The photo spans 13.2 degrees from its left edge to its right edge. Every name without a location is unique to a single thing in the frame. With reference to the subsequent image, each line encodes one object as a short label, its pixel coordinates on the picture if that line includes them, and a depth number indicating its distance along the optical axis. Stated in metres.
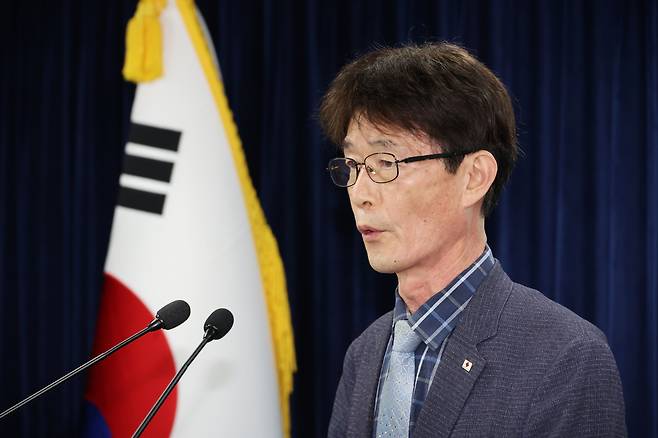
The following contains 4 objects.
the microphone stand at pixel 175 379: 2.94
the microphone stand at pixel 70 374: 2.95
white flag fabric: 3.69
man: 3.01
